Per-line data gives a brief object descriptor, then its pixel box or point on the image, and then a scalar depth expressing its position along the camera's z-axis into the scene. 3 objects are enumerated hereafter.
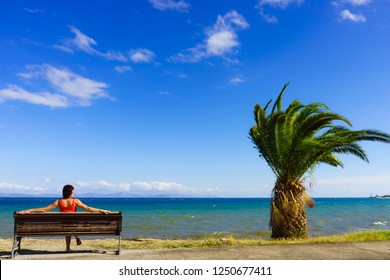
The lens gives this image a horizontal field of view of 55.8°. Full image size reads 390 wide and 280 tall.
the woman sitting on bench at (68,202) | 8.65
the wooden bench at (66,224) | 7.90
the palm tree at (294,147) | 12.55
